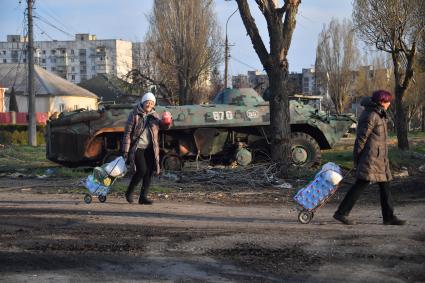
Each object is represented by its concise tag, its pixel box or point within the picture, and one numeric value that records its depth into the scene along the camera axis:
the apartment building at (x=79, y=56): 104.44
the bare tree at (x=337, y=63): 61.44
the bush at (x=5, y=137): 32.84
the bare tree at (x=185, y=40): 38.31
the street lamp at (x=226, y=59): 43.83
